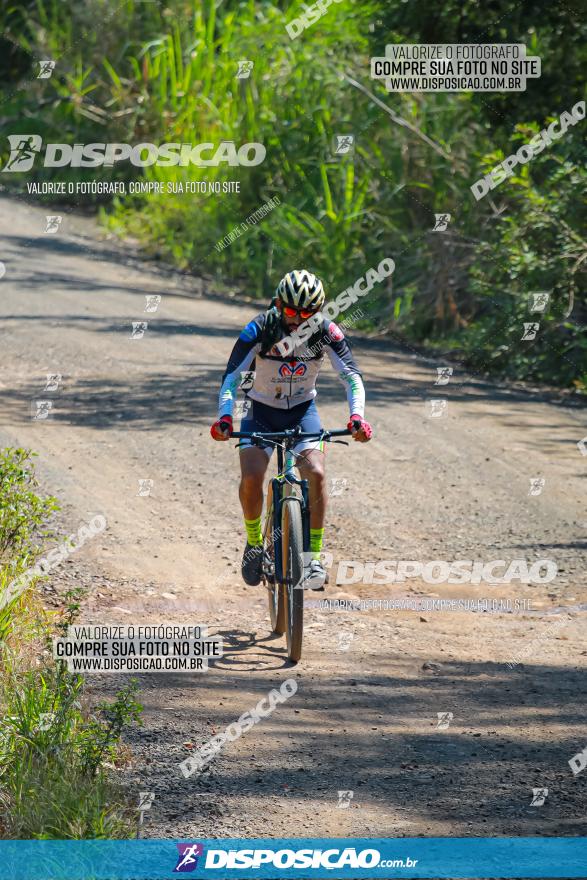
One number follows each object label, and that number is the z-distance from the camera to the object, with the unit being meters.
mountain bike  15.65
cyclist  16.02
